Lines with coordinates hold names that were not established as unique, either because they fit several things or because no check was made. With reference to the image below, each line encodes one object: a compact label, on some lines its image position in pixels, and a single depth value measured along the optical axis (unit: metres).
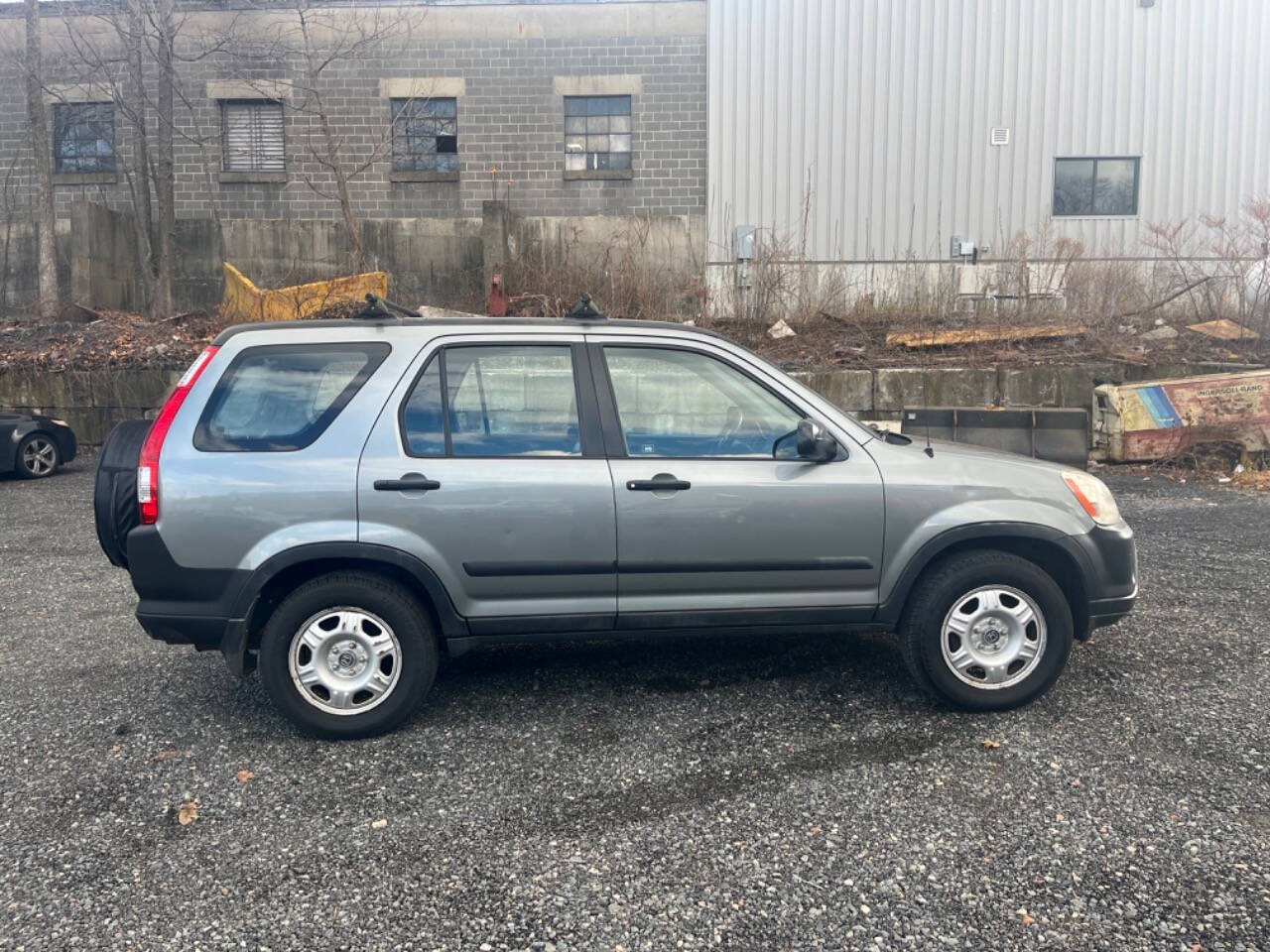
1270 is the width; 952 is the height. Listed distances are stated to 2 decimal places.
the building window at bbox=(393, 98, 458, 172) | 18.75
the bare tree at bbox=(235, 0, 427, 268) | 18.45
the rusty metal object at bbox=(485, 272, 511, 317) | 15.80
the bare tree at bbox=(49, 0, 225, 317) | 17.03
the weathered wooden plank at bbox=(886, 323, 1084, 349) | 13.90
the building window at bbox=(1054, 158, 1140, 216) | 18.55
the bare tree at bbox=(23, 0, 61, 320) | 16.48
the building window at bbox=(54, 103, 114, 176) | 19.22
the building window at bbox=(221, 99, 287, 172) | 18.91
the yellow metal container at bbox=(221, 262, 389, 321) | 14.95
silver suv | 4.02
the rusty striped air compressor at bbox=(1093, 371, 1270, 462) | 11.10
